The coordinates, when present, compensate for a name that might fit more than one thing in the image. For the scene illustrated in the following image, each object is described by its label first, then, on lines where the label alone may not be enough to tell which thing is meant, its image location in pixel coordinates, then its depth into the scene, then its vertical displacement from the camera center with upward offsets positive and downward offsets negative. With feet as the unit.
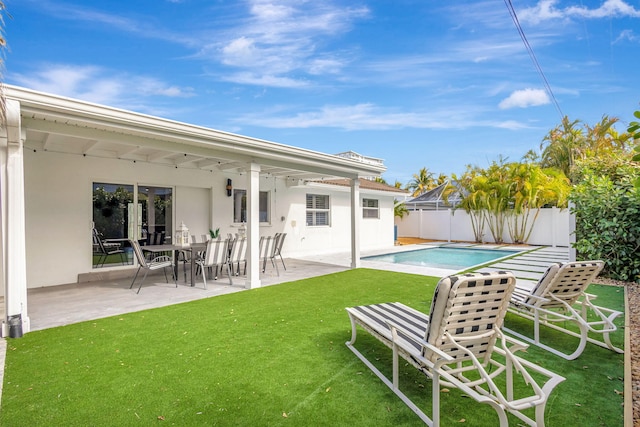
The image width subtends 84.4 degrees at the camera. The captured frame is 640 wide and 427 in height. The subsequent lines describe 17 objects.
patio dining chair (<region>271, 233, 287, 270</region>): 32.86 -2.94
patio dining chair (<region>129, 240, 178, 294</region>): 25.25 -3.58
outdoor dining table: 27.22 -2.59
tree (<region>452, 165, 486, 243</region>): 66.28 +2.59
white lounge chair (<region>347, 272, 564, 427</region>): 9.20 -3.65
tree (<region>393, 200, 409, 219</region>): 82.23 +0.39
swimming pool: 42.50 -6.23
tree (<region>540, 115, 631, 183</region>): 66.14 +14.62
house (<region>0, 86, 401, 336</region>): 16.47 +2.74
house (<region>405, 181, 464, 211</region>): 73.56 +2.88
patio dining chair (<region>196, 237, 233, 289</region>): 26.99 -3.09
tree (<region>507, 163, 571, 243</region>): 59.21 +3.02
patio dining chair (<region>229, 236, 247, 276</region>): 29.14 -3.03
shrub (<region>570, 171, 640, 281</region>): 28.30 -0.90
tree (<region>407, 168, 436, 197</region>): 154.10 +13.66
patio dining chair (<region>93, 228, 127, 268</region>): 30.07 -2.87
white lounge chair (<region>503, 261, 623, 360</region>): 14.90 -3.78
